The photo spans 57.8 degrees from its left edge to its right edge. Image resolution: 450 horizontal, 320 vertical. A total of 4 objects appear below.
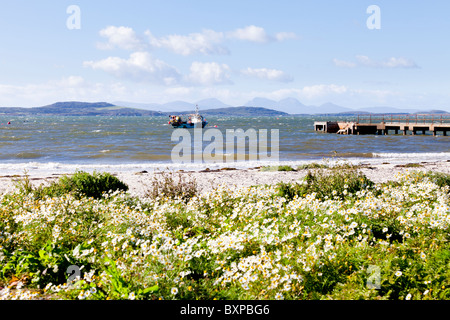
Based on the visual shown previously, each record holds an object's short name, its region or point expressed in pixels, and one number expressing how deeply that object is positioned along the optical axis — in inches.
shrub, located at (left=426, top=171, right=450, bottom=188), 433.0
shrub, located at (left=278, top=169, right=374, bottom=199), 381.1
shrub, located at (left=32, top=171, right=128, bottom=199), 405.4
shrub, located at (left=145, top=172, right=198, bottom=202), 406.3
